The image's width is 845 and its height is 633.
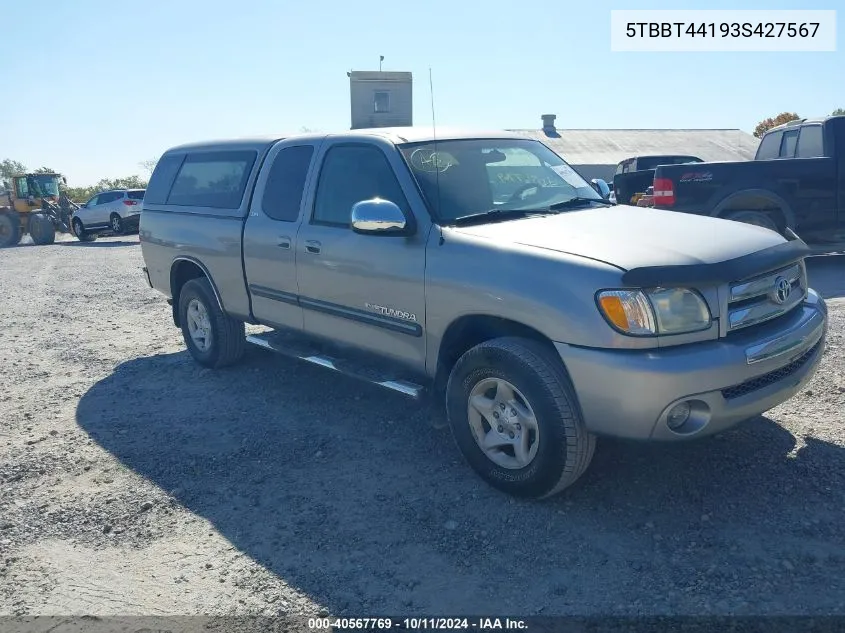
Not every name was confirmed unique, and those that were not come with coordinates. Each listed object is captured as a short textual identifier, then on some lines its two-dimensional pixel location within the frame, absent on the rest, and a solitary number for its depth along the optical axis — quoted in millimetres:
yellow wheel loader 23312
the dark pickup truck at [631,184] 12727
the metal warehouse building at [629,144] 34094
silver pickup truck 3250
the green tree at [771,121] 55000
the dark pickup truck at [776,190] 8992
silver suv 24656
